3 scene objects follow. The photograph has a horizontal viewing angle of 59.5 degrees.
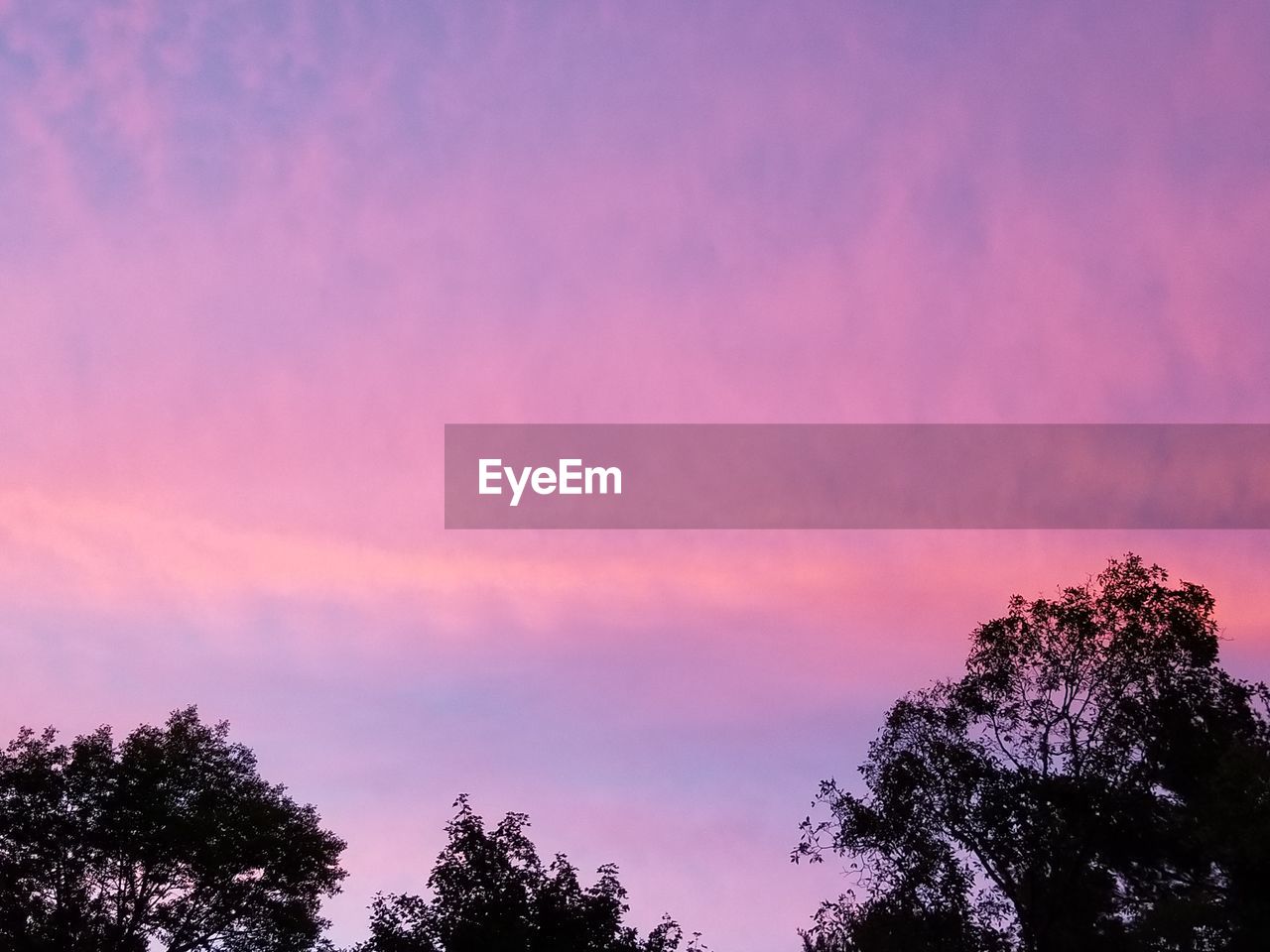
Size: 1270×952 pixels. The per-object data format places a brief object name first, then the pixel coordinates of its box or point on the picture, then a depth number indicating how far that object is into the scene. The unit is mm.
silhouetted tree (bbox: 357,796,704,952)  33656
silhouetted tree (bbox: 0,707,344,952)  54438
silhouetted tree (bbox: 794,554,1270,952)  41750
